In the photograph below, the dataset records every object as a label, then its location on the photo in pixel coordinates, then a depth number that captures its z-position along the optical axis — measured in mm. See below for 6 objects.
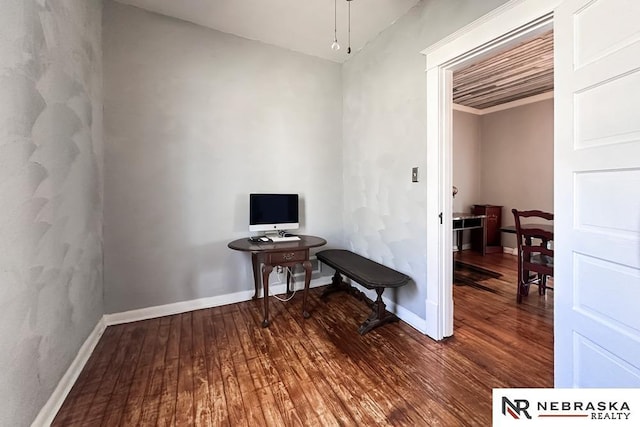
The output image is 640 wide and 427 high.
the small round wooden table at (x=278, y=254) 2266
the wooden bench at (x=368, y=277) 2181
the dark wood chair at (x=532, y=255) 2596
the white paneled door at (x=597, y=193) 973
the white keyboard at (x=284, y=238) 2566
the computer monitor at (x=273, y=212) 2662
